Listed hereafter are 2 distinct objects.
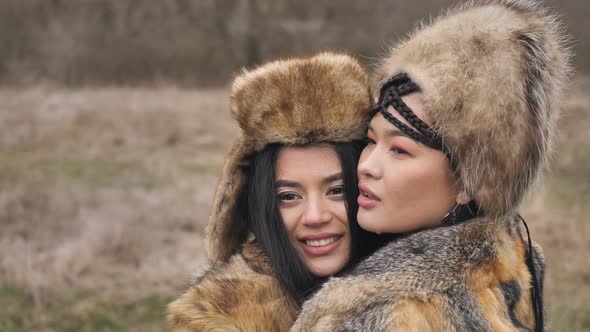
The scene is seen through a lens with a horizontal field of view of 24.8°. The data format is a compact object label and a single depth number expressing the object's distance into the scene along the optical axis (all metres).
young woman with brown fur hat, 1.58
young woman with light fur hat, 1.41
